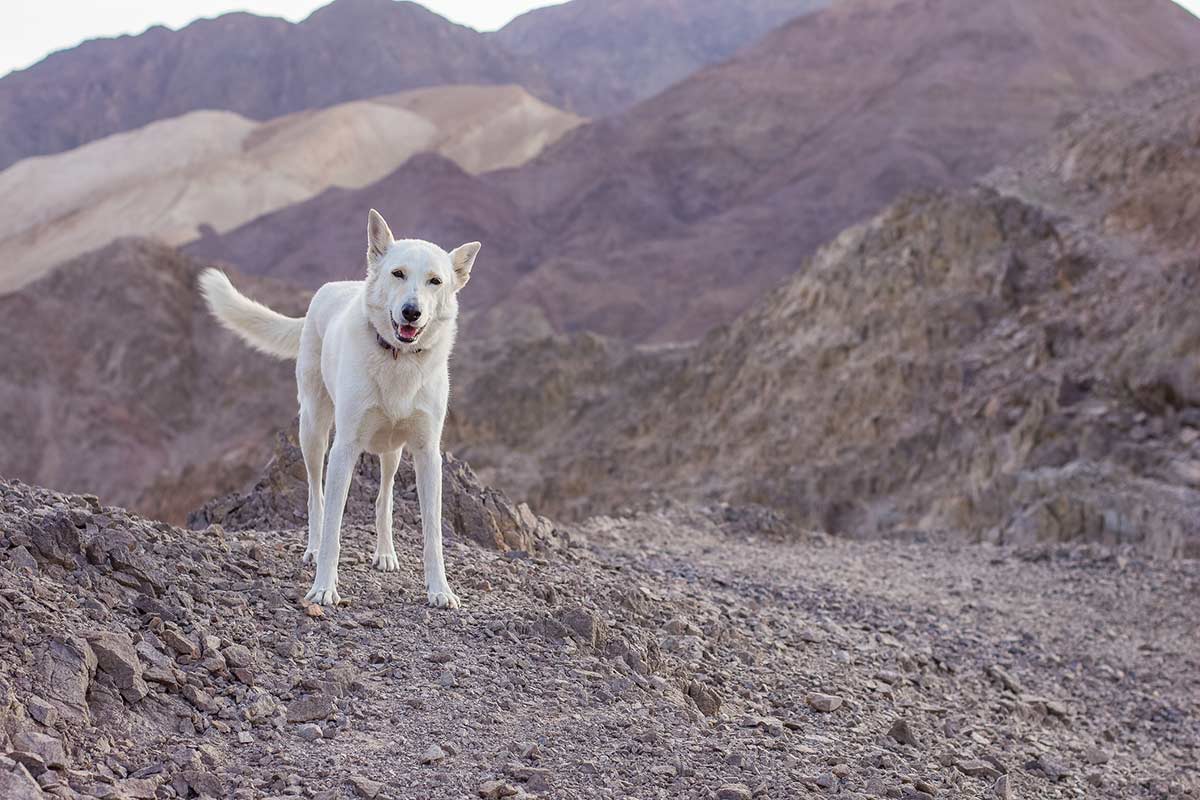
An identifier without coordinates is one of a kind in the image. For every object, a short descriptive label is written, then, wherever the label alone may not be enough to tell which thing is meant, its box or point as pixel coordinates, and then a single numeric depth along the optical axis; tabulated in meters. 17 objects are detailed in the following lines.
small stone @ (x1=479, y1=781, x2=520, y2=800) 5.27
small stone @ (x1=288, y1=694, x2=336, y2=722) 5.68
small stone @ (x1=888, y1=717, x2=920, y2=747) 7.26
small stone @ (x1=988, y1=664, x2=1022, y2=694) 9.45
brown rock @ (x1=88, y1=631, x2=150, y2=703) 5.39
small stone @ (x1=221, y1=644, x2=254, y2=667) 5.92
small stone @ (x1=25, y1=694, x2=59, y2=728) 4.96
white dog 6.64
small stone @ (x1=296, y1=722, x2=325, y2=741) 5.52
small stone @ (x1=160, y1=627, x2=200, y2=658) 5.87
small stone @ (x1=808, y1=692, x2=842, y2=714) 7.47
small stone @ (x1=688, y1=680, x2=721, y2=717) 6.96
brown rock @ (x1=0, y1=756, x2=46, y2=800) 4.44
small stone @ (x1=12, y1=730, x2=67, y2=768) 4.77
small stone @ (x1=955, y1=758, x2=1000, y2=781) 7.12
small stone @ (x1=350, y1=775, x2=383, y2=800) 5.12
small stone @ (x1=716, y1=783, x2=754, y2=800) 5.65
